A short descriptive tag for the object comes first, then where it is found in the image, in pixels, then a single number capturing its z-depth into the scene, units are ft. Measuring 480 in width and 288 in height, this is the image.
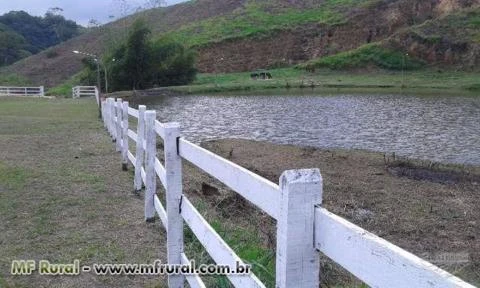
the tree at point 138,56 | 168.55
